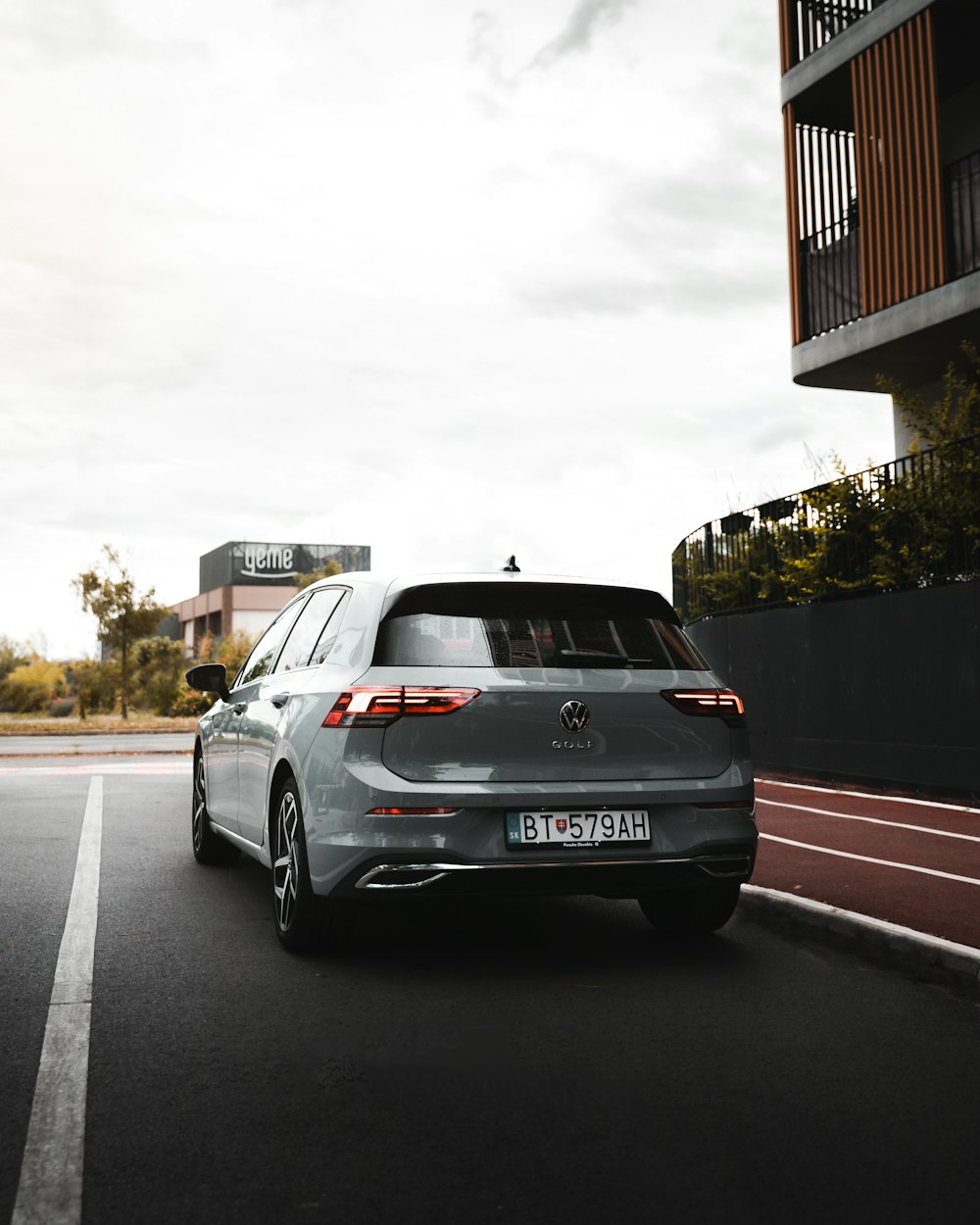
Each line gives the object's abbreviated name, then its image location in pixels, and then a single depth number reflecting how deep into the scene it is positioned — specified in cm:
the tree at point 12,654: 8075
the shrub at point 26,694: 6053
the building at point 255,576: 9769
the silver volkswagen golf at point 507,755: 527
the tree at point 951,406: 1381
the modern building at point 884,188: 1591
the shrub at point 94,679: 4375
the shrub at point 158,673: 5544
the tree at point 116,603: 3797
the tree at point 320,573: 6850
